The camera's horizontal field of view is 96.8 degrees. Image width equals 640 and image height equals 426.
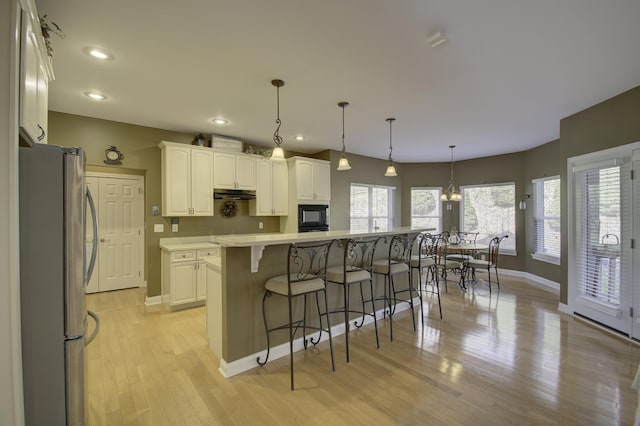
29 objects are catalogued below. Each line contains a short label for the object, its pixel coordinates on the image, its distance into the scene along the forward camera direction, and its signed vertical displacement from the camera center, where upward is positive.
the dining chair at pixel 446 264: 5.03 -0.97
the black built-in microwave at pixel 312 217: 5.39 -0.11
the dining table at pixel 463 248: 5.12 -0.68
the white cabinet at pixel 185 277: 3.97 -0.92
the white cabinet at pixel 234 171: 4.65 +0.70
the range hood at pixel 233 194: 4.73 +0.31
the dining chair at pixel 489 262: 4.98 -0.93
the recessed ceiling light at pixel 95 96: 3.19 +1.34
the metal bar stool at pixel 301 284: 2.35 -0.62
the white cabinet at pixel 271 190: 5.17 +0.40
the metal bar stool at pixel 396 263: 3.19 -0.61
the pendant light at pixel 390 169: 3.92 +0.58
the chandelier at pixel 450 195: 5.86 +0.32
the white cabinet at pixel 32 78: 1.32 +0.73
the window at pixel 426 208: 7.41 +0.07
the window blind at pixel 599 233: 3.35 -0.30
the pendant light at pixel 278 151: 2.98 +0.65
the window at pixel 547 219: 5.38 -0.18
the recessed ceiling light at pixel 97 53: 2.34 +1.35
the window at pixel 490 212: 6.41 -0.04
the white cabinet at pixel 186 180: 4.23 +0.50
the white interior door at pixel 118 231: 4.71 -0.32
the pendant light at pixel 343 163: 3.57 +0.61
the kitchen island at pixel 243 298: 2.42 -0.77
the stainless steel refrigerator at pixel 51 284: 1.36 -0.35
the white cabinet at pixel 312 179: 5.38 +0.64
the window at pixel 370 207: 6.62 +0.10
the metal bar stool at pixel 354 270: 2.75 -0.62
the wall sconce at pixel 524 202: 6.01 +0.17
